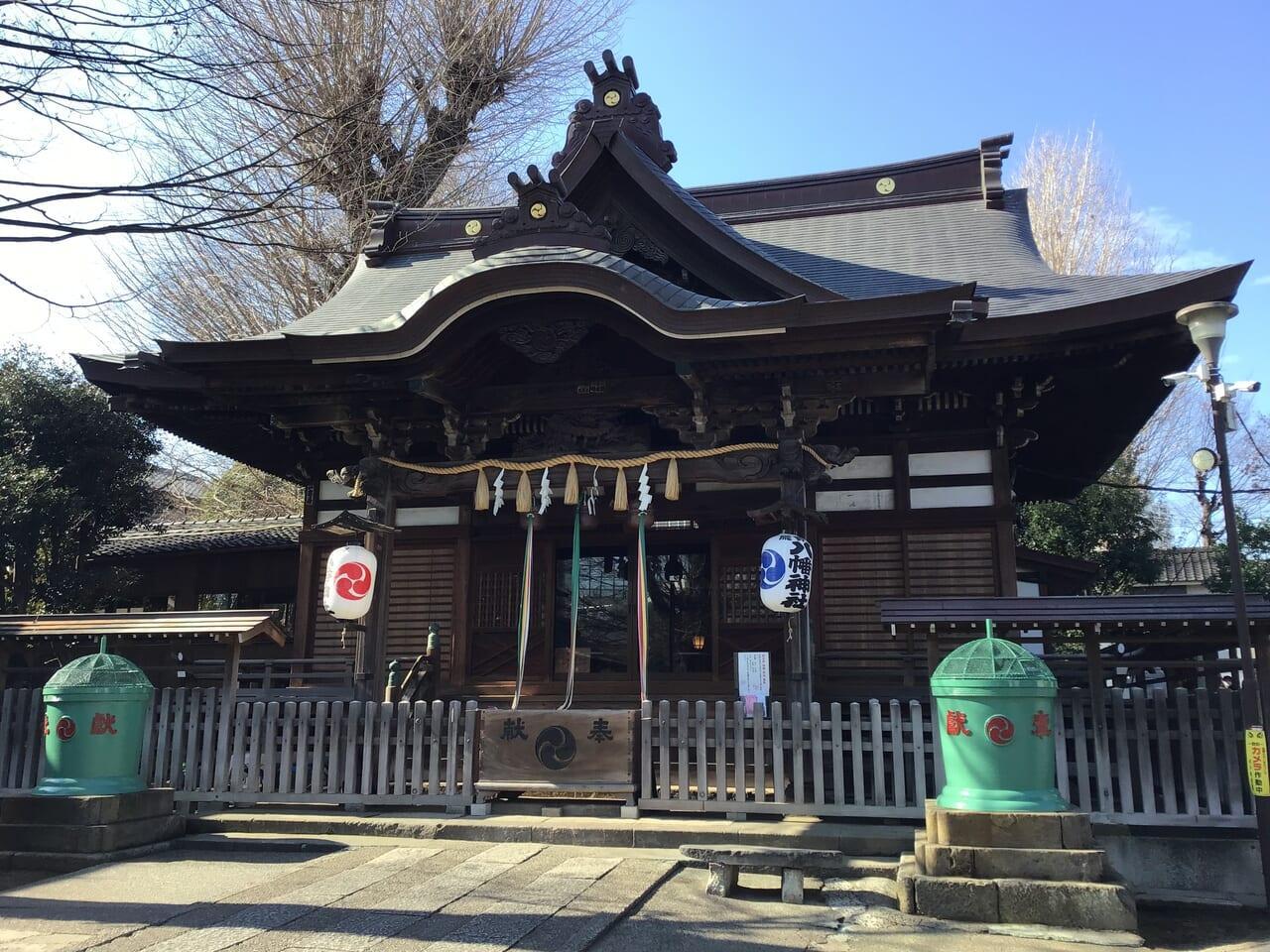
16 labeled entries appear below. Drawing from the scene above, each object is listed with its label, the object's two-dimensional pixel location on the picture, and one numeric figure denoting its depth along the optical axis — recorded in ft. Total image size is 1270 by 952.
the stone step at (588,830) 22.06
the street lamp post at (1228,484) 20.49
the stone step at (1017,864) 17.15
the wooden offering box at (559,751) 24.64
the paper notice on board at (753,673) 26.32
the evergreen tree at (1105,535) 61.41
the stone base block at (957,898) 17.15
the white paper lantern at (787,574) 25.84
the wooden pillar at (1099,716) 21.76
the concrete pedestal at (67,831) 21.56
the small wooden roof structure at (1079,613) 21.49
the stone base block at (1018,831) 17.47
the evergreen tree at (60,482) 46.29
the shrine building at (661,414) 27.02
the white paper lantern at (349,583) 28.25
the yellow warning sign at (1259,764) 20.02
